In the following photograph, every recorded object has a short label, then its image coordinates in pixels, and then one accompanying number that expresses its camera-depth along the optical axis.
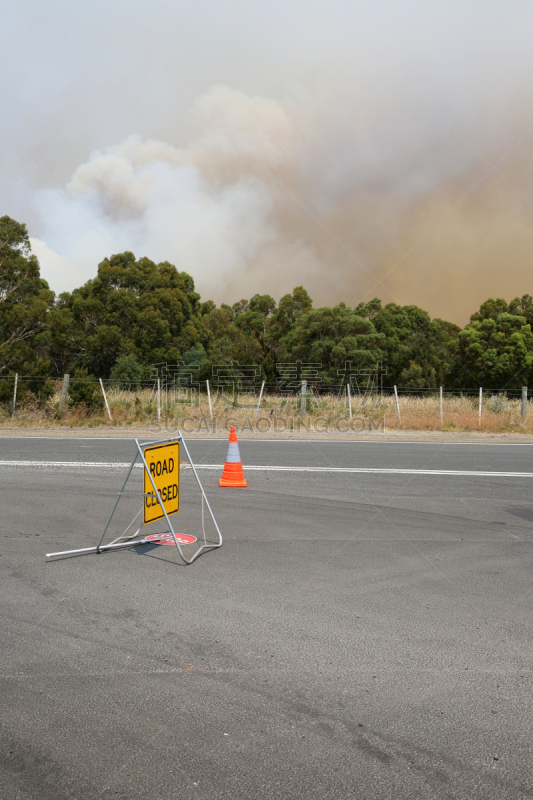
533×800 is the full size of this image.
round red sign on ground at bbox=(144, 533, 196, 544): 6.54
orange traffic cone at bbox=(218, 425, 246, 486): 9.57
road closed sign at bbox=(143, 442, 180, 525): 6.03
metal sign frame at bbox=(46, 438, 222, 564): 5.82
